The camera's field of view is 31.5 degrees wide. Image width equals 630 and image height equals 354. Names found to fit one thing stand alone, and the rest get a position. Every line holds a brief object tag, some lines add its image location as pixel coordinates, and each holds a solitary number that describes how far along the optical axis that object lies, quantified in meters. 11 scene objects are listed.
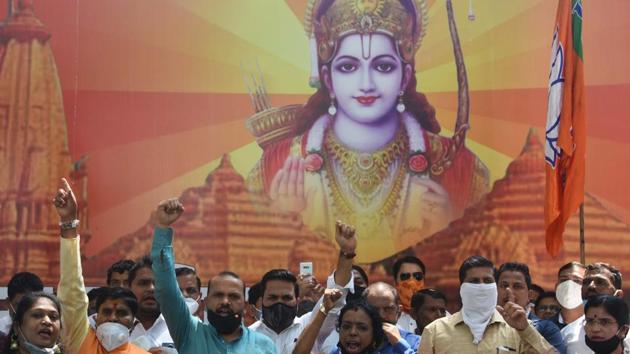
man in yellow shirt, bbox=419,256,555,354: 5.58
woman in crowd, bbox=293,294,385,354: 5.56
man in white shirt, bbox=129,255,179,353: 6.16
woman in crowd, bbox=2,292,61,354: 5.02
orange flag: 7.92
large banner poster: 9.35
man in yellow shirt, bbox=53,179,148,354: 5.24
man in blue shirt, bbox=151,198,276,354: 5.22
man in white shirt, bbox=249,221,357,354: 6.19
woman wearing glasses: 5.74
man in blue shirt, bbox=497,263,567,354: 6.58
